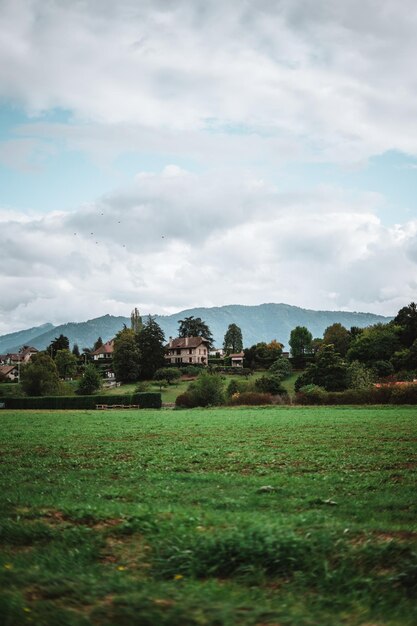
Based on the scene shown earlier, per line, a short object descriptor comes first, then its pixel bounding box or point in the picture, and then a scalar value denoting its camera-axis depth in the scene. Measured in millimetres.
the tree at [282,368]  115481
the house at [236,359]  153025
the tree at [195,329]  178125
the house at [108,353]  197900
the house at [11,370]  163550
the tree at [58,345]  165375
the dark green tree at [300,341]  169750
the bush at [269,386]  84125
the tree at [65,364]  138325
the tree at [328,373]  89812
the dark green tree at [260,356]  133750
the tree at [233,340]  191625
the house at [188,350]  165875
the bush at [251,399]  68875
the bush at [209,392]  73875
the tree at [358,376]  78500
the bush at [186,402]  74688
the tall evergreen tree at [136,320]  181962
